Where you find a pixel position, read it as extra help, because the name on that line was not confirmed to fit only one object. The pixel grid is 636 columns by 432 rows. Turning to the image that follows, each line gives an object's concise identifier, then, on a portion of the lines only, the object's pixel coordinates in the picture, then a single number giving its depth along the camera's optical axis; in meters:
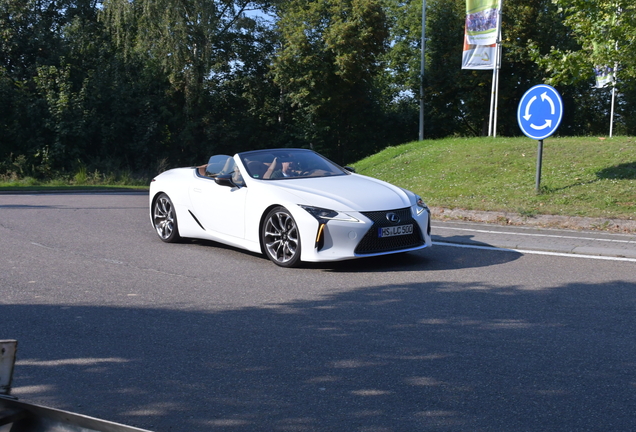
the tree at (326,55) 39.12
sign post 12.62
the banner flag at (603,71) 15.84
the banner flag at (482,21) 27.14
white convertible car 7.82
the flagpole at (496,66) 26.87
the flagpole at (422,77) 38.22
